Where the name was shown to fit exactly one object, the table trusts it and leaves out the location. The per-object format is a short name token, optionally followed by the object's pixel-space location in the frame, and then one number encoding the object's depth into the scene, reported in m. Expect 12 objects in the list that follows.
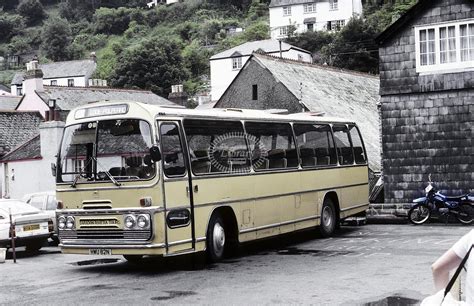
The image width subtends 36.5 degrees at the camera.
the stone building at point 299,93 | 32.53
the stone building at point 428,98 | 22.31
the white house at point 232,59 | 78.88
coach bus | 12.97
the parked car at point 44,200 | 21.16
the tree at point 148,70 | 81.62
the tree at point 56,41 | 131.12
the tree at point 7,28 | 151.29
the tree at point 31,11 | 161.88
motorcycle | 21.11
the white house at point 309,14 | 100.25
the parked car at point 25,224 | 18.16
